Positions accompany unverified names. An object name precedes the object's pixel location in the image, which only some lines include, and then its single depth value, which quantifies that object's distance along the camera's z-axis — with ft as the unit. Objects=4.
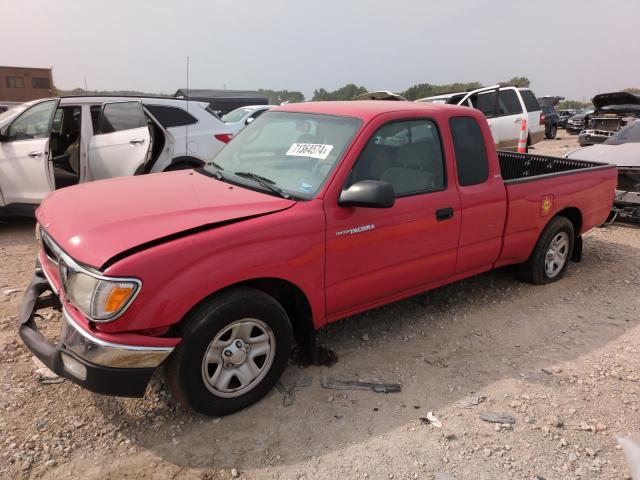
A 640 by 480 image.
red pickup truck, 7.95
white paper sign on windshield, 10.52
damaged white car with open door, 20.30
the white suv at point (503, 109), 36.09
